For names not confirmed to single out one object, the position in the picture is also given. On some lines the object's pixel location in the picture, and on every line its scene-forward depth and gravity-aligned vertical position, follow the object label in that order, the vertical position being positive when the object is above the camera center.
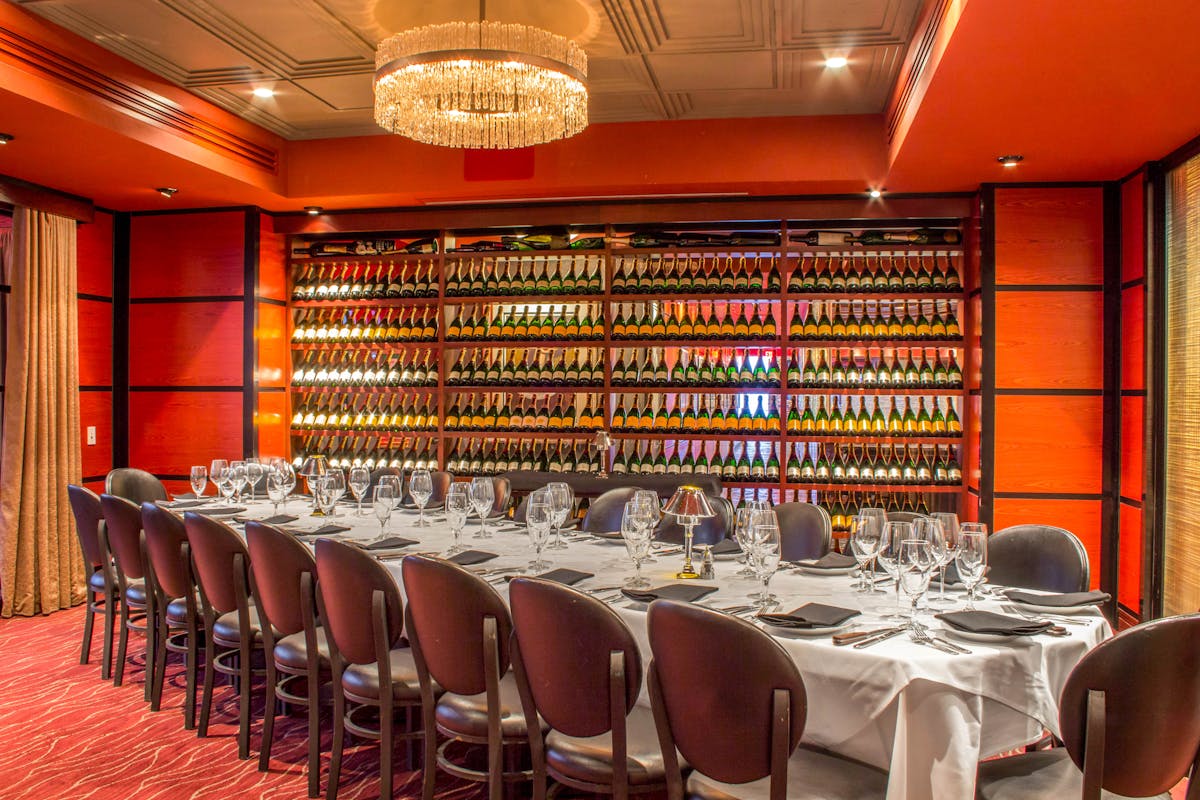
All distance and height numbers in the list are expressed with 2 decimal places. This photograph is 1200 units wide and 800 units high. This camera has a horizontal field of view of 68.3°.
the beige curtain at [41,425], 5.36 -0.15
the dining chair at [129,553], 3.69 -0.65
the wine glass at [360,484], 4.14 -0.39
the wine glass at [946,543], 2.25 -0.37
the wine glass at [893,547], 2.26 -0.38
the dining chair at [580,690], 1.94 -0.66
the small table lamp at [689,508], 2.74 -0.33
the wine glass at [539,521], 2.92 -0.40
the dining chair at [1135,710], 1.70 -0.60
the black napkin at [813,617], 2.19 -0.55
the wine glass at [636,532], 2.72 -0.40
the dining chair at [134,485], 4.88 -0.48
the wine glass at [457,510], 3.30 -0.41
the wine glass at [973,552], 2.33 -0.40
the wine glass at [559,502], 3.19 -0.37
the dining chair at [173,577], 3.40 -0.69
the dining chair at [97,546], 4.01 -0.67
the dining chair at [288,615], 2.84 -0.71
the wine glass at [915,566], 2.19 -0.41
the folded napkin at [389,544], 3.29 -0.54
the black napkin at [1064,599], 2.39 -0.55
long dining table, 1.94 -0.68
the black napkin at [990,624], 2.09 -0.54
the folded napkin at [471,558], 3.04 -0.55
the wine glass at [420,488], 3.66 -0.36
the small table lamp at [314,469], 4.24 -0.34
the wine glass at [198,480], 4.56 -0.42
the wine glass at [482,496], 3.45 -0.37
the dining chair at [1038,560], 2.93 -0.54
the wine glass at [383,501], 3.47 -0.39
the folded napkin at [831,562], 2.91 -0.54
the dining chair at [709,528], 3.92 -0.57
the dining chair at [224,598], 3.13 -0.72
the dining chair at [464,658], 2.21 -0.67
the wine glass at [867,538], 2.42 -0.38
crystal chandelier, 3.34 +1.25
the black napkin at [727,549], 3.14 -0.53
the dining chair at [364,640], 2.50 -0.70
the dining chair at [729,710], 1.74 -0.63
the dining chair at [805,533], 3.68 -0.55
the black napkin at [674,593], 2.48 -0.55
